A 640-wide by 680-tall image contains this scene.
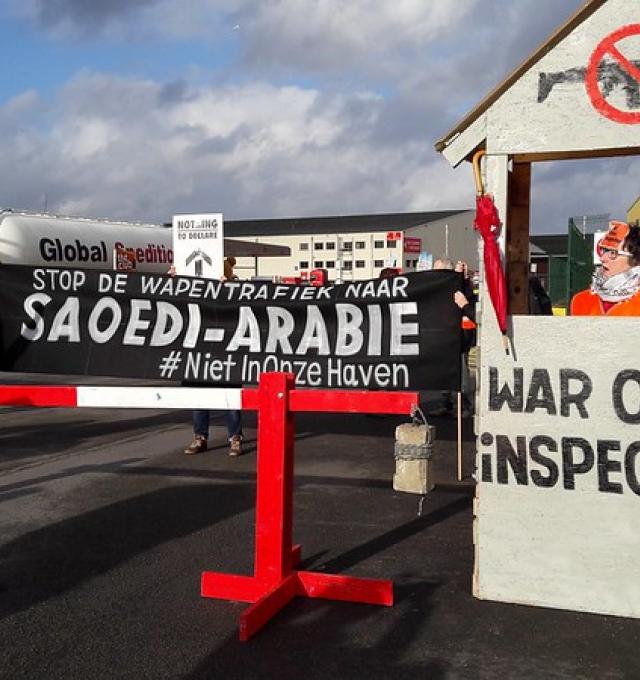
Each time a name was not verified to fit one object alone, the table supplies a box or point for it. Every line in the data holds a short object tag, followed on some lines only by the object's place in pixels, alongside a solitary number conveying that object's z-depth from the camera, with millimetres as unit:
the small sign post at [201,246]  9789
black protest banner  5672
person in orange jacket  4680
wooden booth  4078
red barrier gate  4344
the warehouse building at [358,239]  80688
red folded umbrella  4230
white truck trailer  15802
